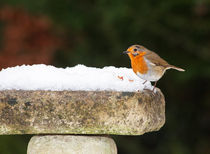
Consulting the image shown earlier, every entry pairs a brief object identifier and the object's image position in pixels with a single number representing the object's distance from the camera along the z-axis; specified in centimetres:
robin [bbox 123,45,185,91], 698
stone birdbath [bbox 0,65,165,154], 570
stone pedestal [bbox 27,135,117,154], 636
